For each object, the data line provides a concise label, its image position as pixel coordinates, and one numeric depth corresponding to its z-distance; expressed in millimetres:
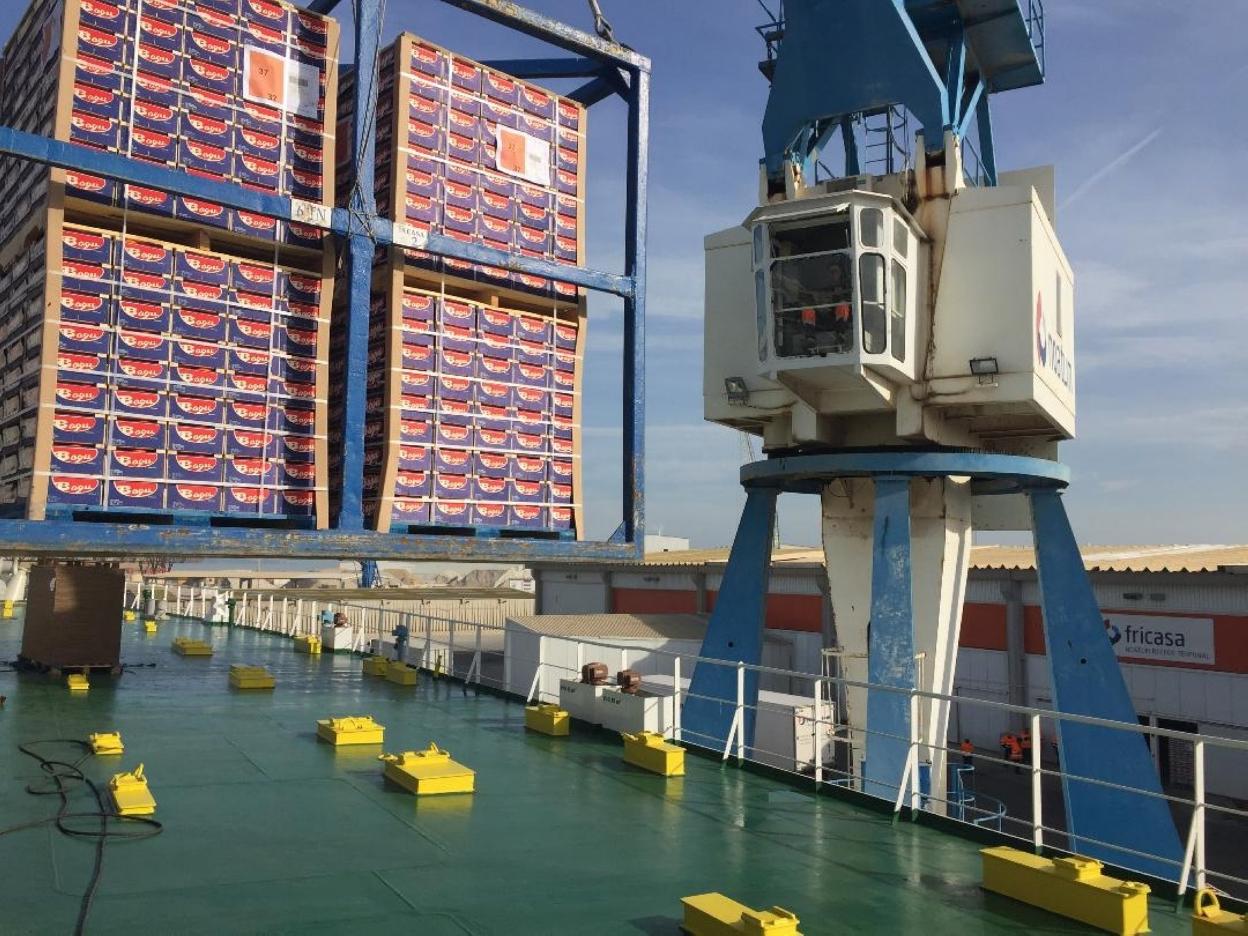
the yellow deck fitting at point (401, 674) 15758
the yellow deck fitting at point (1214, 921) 4949
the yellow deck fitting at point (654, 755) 9609
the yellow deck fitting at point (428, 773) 8438
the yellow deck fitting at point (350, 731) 10609
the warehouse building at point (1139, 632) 22906
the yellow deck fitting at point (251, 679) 14836
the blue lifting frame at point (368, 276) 11609
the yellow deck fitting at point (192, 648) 19562
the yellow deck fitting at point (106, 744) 9688
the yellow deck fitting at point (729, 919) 4969
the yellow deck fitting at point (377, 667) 16688
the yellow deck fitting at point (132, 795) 7438
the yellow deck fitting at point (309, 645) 20625
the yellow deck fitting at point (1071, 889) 5566
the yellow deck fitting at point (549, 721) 11516
